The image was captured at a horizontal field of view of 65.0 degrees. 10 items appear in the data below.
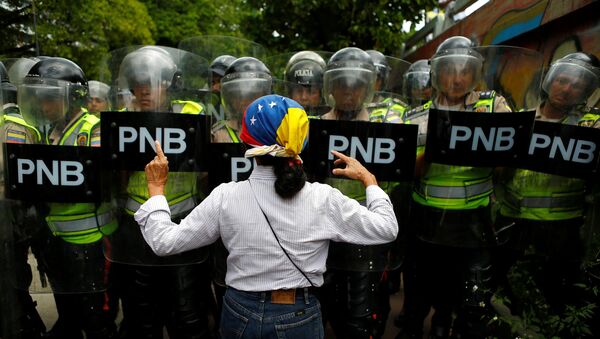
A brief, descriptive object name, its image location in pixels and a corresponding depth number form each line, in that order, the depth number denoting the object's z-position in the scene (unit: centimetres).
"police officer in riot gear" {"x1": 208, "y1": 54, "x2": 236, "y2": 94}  401
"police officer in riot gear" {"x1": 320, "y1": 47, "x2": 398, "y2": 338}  267
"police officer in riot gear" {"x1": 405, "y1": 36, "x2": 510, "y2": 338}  262
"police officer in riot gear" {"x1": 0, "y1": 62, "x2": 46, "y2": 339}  260
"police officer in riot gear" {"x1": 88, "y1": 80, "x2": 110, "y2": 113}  384
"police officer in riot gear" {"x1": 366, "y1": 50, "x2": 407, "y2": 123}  278
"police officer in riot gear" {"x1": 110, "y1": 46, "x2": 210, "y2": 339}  252
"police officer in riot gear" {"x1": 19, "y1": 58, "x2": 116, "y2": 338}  253
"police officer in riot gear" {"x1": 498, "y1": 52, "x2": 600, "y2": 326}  279
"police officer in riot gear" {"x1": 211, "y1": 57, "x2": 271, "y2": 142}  262
